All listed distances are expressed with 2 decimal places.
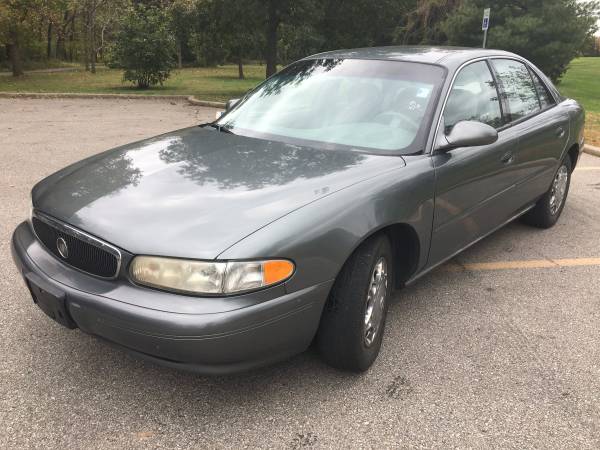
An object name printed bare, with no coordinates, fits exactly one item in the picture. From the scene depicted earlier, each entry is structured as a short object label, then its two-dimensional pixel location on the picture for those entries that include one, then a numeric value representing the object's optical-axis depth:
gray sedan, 2.19
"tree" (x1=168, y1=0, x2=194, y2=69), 17.89
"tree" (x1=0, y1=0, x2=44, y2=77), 18.18
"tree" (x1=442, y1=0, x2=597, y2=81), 17.36
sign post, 10.74
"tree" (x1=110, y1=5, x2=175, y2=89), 17.81
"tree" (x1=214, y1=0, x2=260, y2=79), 14.73
